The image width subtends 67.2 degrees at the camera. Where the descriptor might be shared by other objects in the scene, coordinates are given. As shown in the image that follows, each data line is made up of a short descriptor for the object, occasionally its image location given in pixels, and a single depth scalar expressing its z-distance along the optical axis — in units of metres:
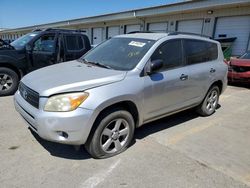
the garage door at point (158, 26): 13.74
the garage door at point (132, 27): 15.72
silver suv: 2.35
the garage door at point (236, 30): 10.14
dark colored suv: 5.06
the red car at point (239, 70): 7.14
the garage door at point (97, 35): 19.82
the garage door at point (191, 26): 12.00
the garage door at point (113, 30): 17.70
